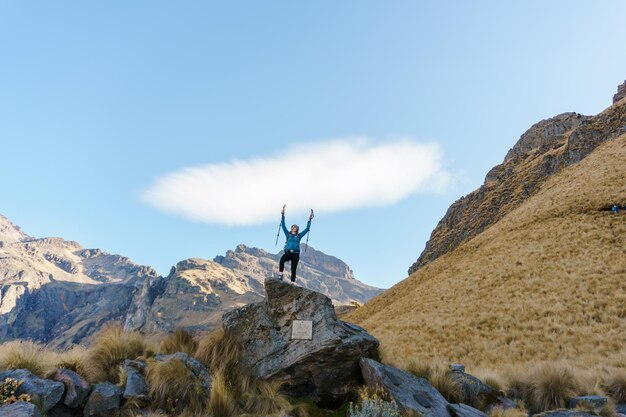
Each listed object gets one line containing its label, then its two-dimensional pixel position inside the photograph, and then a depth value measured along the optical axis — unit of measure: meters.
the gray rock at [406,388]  9.17
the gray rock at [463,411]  9.57
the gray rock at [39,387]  8.09
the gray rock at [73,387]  8.51
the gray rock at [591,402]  10.30
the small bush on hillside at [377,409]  8.16
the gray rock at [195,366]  9.80
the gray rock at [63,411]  8.27
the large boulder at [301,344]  10.58
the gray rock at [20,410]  6.96
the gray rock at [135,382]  8.84
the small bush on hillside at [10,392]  7.57
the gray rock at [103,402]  8.48
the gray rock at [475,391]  11.36
